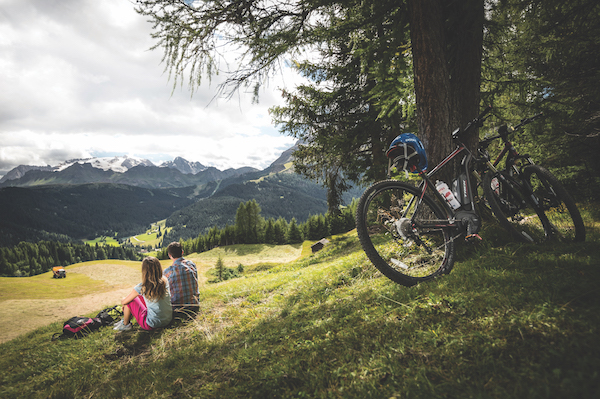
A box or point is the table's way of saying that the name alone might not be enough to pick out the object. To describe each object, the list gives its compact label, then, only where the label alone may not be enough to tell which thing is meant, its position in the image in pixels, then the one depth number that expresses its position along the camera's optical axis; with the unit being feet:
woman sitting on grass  15.74
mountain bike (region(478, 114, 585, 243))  12.14
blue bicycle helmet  11.86
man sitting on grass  17.35
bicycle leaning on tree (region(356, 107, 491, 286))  10.69
